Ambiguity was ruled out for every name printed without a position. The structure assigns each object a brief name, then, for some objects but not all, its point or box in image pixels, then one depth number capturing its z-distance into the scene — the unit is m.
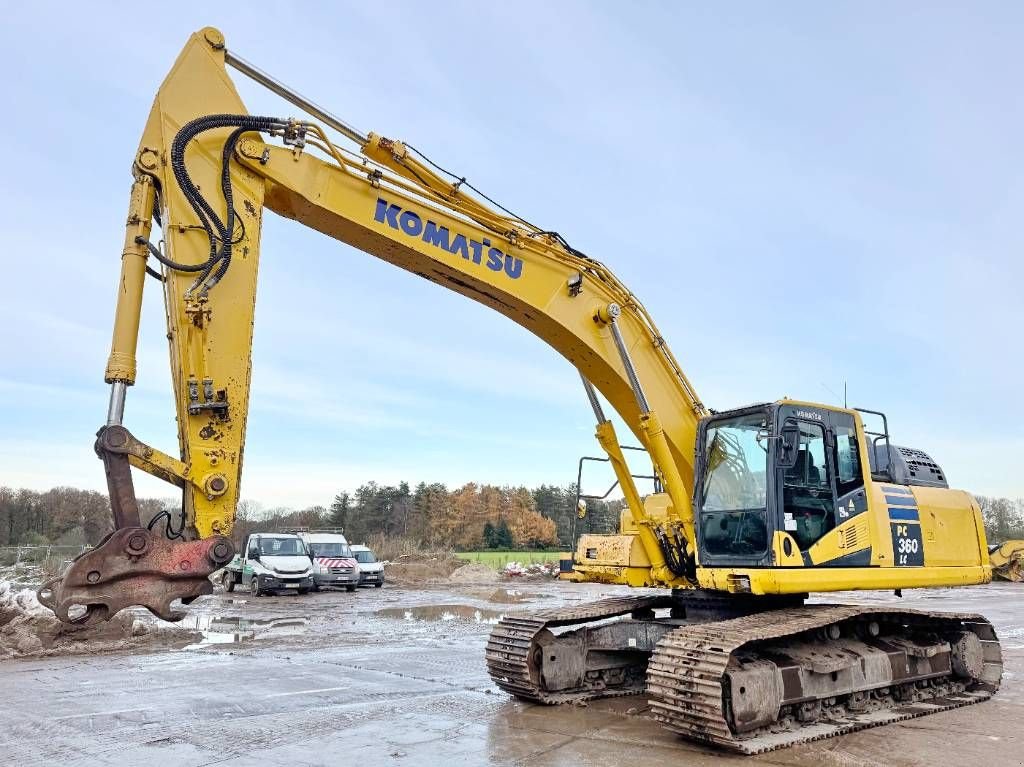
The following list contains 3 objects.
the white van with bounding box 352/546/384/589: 27.17
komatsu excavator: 5.99
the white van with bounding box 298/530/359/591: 24.94
